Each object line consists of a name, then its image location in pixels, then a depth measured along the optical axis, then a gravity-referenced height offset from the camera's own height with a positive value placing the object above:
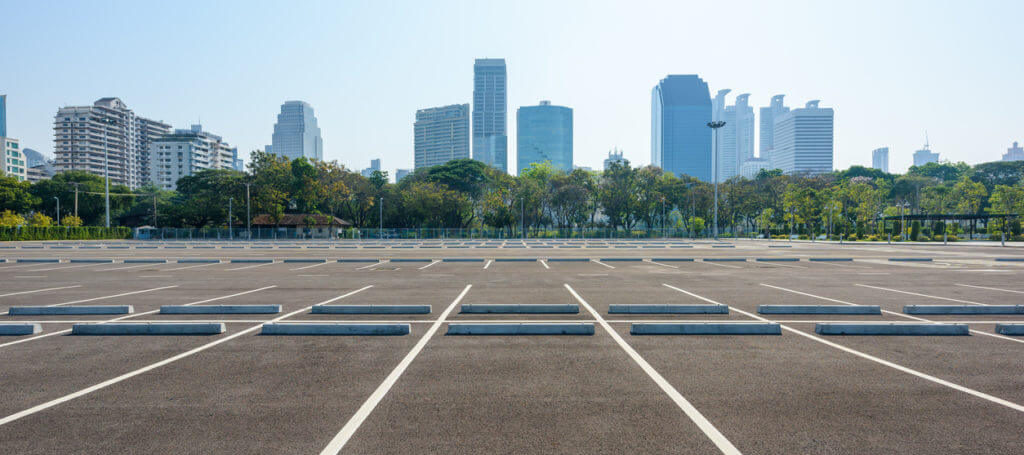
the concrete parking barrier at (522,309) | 9.52 -1.67
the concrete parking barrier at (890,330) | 7.69 -1.68
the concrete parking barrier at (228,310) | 9.64 -1.69
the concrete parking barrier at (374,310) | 9.62 -1.70
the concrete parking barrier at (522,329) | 7.78 -1.68
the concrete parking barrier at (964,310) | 9.35 -1.68
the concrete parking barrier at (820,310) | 9.40 -1.69
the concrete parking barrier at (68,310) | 9.36 -1.66
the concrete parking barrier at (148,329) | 7.82 -1.68
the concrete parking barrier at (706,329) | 7.78 -1.68
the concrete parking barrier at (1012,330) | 7.73 -1.69
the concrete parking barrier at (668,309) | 9.52 -1.69
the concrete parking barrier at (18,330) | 7.91 -1.70
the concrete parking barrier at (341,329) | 7.85 -1.68
